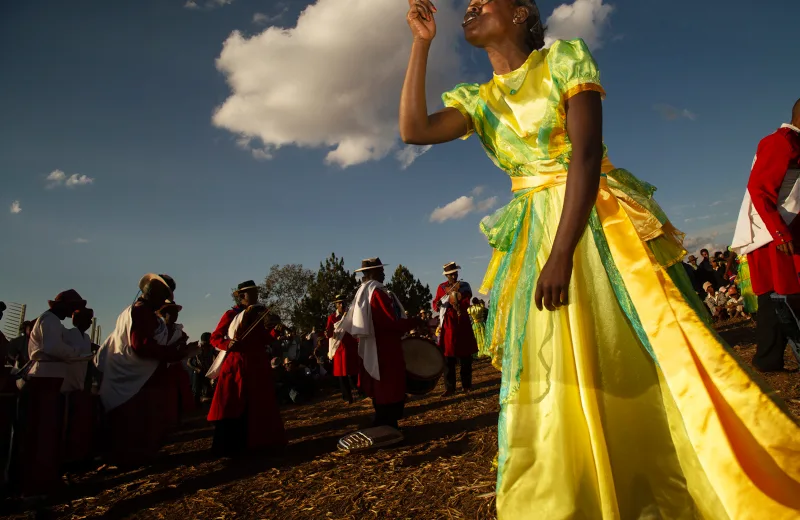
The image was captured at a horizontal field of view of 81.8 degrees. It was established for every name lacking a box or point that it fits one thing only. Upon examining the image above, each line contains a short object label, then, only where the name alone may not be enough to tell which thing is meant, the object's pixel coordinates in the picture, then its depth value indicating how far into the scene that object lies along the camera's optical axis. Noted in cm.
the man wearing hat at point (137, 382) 554
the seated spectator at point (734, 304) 1353
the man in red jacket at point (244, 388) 570
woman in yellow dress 144
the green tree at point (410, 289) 5741
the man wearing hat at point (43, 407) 427
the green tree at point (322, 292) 4994
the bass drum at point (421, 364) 664
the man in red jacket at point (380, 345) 561
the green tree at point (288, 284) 5659
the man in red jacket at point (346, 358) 919
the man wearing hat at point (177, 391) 612
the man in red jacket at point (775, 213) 353
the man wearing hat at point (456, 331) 947
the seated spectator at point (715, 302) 1388
